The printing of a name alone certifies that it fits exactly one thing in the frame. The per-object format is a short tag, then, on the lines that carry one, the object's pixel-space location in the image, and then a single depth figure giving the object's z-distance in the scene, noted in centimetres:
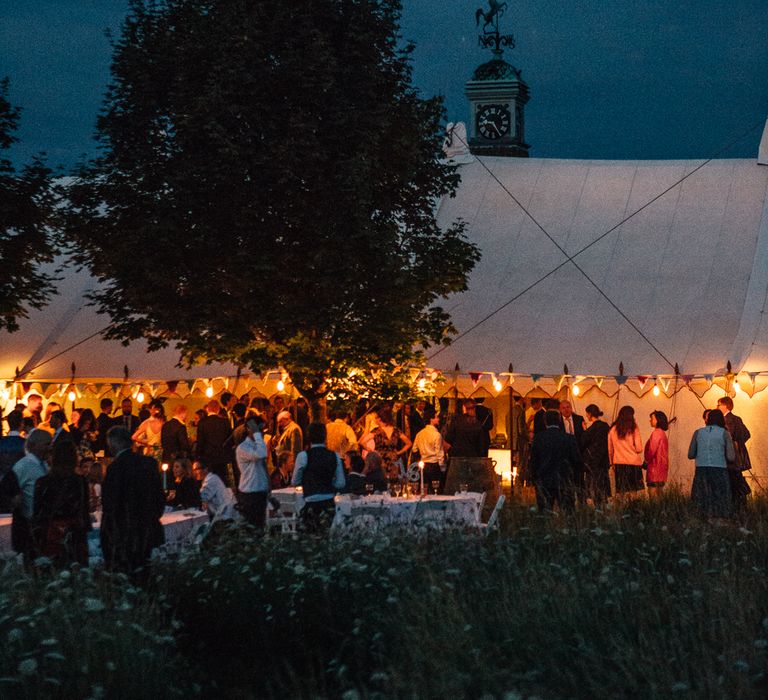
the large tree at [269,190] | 1587
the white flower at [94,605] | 596
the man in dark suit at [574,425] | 1375
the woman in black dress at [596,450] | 1496
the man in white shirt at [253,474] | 1148
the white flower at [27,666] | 524
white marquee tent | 1808
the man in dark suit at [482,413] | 1912
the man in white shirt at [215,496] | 1102
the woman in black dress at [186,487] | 1259
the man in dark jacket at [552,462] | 1257
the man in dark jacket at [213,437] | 1557
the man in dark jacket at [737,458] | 1323
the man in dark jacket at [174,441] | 1653
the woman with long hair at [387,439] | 1545
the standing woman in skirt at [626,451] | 1523
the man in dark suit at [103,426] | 1889
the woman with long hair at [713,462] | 1266
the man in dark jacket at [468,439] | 1631
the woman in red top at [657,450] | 1552
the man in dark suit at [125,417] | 1883
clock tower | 5381
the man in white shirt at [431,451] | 1584
